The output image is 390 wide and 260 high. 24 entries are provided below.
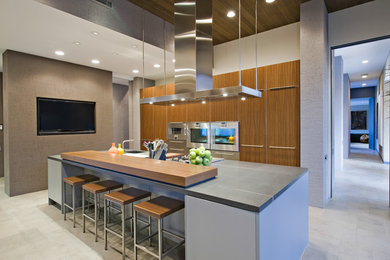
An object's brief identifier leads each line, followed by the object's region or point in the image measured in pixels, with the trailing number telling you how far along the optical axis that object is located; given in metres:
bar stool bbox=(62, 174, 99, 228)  2.99
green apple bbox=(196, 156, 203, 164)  2.35
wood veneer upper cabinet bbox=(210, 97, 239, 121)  4.20
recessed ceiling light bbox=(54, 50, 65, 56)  4.14
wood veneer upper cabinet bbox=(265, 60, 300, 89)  3.56
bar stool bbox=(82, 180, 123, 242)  2.57
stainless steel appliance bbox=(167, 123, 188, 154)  5.11
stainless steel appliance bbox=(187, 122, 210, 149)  4.60
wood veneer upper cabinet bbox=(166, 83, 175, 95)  5.42
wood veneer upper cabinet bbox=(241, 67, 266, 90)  3.86
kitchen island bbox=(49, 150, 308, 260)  1.37
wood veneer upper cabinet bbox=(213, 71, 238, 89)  4.20
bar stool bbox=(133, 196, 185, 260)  1.83
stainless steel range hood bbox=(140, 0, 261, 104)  2.75
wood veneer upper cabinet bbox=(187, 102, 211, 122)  4.62
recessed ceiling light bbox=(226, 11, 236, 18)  3.55
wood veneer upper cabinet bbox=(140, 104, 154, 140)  6.00
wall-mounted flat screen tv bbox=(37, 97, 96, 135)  4.49
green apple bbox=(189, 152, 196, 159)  2.35
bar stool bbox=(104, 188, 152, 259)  2.17
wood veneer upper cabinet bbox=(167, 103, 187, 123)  5.08
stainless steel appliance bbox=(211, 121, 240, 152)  4.17
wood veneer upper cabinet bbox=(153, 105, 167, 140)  5.60
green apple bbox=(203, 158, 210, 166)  2.38
